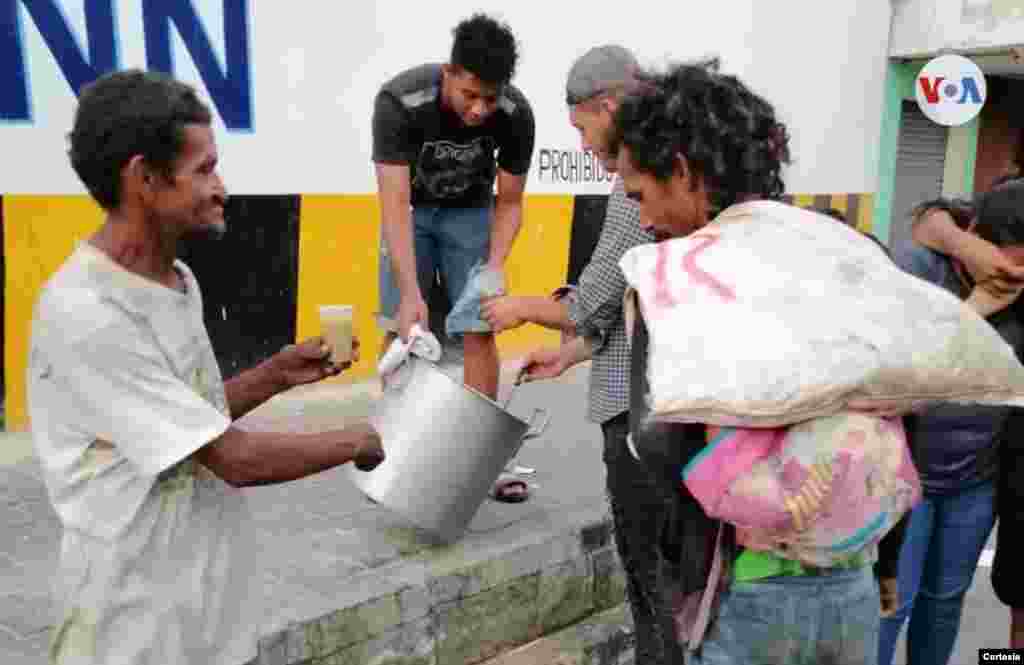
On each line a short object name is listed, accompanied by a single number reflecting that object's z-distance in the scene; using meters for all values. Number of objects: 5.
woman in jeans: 2.54
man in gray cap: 2.37
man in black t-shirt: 3.27
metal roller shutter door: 10.40
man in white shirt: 1.53
